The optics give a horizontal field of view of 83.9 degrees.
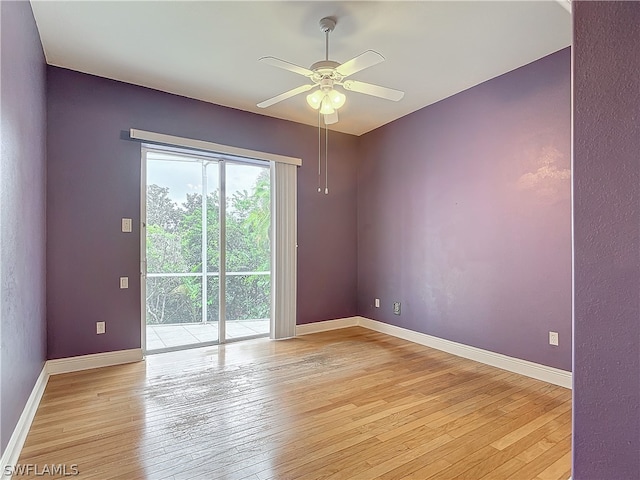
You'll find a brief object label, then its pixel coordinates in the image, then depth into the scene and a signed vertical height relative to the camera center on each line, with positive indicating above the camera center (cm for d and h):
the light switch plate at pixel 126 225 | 354 +19
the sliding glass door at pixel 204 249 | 389 -7
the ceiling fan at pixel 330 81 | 228 +115
